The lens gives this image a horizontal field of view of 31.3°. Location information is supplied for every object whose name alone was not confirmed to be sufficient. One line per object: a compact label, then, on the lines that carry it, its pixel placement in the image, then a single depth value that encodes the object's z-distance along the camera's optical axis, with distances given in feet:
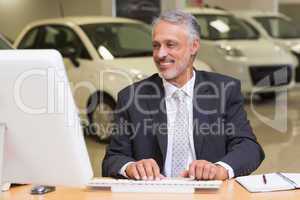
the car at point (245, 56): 24.44
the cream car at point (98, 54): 17.56
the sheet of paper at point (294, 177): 6.06
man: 6.91
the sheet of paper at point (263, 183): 5.85
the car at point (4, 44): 16.10
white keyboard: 5.74
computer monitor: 4.56
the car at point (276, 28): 28.73
